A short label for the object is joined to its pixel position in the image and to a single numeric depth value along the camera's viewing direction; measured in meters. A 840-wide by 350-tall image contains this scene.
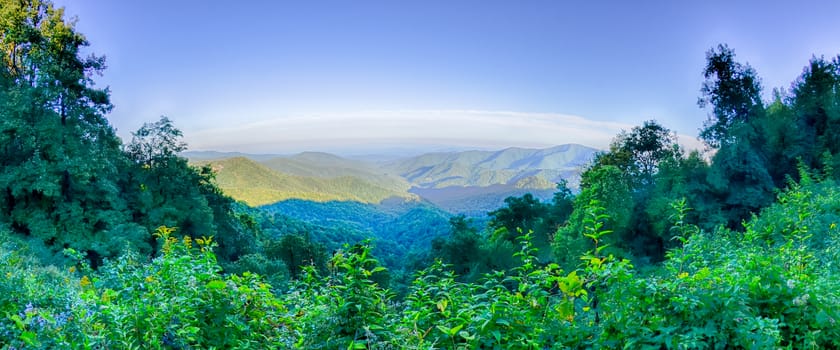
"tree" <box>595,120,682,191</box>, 20.86
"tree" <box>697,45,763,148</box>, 17.69
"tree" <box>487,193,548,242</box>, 25.09
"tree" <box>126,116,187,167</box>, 18.27
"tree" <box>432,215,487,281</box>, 20.14
